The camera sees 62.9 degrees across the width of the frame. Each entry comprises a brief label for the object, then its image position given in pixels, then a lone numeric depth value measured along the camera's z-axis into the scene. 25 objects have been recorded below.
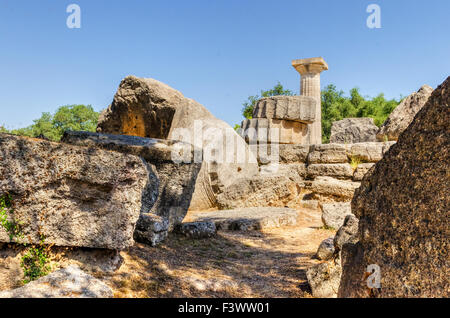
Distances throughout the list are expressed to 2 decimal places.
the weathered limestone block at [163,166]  4.05
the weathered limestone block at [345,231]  3.35
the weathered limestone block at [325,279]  2.87
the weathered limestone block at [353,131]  12.55
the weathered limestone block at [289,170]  8.02
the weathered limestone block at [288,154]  8.50
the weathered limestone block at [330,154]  7.91
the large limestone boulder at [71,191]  2.30
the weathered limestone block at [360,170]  7.41
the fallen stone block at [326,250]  3.74
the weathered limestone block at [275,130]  9.28
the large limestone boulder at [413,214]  1.55
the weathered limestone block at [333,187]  7.23
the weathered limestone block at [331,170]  7.66
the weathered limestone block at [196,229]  4.25
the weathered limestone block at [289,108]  9.48
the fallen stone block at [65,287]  1.87
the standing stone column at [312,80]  13.85
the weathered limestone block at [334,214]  5.48
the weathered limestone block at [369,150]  7.53
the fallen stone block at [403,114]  7.29
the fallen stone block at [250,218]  5.39
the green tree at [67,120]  25.78
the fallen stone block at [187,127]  7.04
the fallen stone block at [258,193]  6.96
